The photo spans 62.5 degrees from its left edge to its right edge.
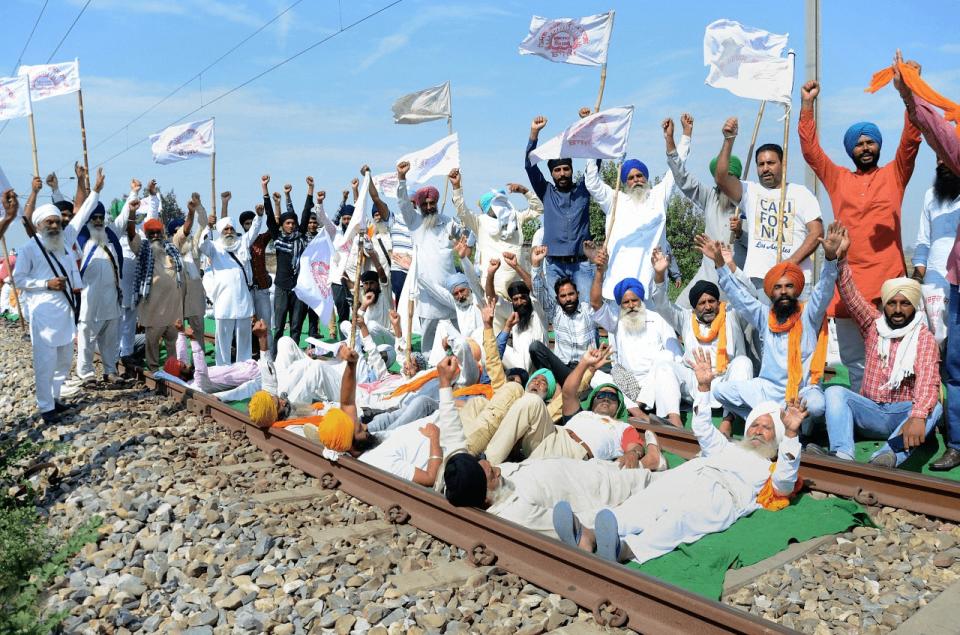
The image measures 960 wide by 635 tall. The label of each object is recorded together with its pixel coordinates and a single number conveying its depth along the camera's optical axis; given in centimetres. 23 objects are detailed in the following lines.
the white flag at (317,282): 1045
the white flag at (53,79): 1203
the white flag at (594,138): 780
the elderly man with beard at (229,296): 1077
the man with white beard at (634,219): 841
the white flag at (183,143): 1244
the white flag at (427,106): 1020
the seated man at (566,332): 779
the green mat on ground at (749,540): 404
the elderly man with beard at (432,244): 986
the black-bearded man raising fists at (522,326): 809
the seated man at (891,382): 539
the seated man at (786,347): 603
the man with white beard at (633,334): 749
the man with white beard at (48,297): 863
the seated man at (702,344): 696
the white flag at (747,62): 711
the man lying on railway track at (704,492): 426
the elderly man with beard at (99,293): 1012
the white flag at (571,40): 855
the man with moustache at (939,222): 623
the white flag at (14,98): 1165
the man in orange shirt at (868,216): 635
